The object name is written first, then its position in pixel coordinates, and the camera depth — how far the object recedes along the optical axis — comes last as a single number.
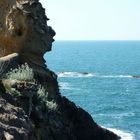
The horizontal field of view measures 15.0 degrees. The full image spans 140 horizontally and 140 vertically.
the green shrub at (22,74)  27.14
